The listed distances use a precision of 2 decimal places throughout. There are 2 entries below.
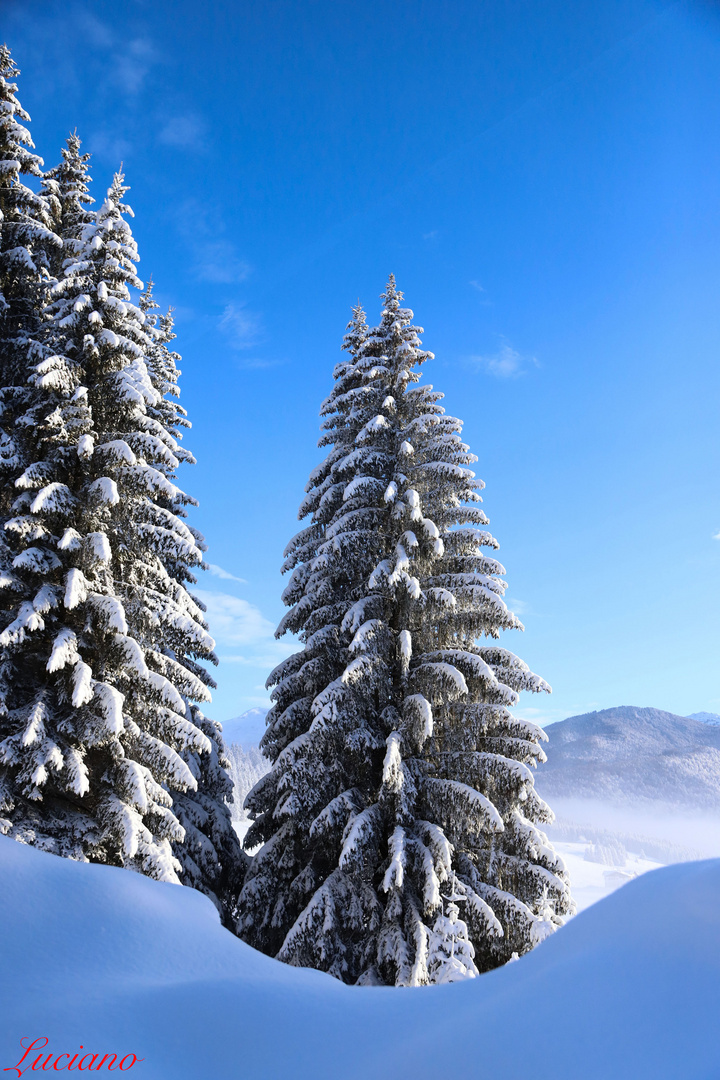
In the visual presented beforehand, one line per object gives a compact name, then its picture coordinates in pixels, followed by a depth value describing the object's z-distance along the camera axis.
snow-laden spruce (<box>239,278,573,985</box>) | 10.12
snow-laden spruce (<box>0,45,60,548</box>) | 13.75
